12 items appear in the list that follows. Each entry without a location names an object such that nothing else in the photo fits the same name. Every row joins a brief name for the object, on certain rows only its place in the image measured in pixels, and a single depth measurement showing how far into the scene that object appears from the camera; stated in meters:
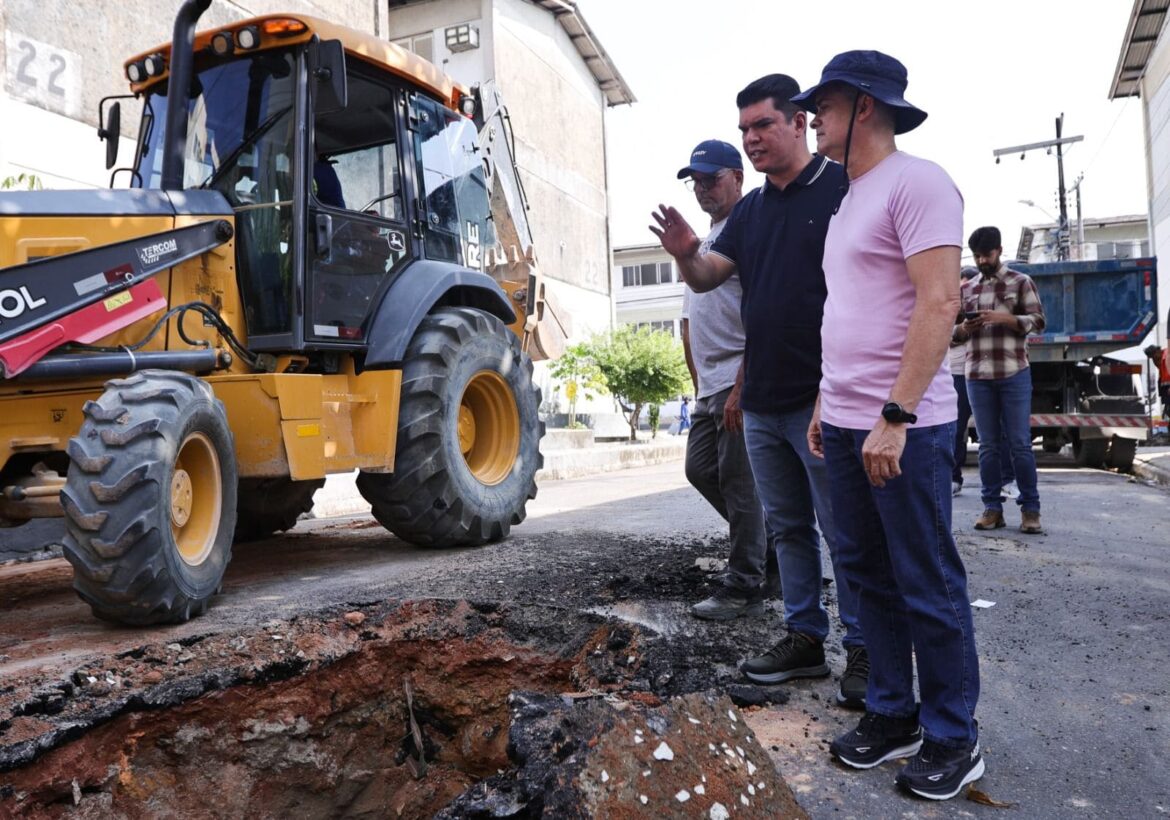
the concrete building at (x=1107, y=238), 35.66
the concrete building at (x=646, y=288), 39.03
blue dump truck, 10.48
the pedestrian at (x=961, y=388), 7.04
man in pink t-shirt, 2.18
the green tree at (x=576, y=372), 18.72
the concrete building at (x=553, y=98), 19.73
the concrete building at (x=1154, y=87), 24.92
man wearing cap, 3.62
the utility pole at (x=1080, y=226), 31.09
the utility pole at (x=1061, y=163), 28.72
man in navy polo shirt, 2.98
